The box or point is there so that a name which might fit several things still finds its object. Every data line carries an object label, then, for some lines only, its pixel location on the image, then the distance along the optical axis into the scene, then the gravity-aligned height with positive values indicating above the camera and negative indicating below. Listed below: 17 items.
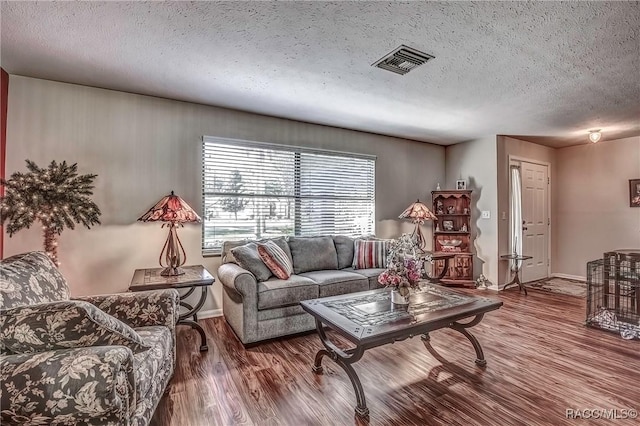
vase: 2.25 -0.59
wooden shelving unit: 4.78 -0.22
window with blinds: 3.56 +0.39
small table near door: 4.48 -0.73
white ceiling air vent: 2.26 +1.29
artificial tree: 2.35 +0.16
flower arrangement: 2.20 -0.35
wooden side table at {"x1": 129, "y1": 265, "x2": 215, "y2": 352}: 2.39 -0.50
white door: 5.15 +0.01
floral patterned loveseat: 1.06 -0.54
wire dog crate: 3.02 -0.77
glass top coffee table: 1.78 -0.64
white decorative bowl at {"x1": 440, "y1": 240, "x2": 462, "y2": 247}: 4.92 -0.37
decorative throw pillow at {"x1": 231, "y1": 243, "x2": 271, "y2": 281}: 2.83 -0.40
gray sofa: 2.65 -0.66
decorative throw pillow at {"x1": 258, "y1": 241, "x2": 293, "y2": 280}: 2.95 -0.40
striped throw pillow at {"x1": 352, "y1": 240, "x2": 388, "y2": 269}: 3.65 -0.42
